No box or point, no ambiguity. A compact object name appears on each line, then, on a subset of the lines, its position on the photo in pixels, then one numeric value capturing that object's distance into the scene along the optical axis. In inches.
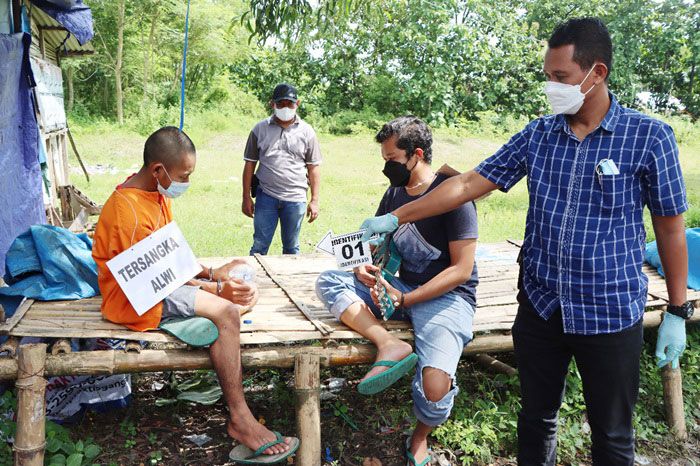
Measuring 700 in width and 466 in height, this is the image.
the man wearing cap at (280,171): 213.3
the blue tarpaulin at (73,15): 228.6
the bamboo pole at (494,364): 167.3
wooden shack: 267.7
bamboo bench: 115.3
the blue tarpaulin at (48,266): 139.3
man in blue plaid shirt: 88.6
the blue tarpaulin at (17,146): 184.5
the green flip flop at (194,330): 121.1
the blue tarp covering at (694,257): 169.2
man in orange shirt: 120.0
